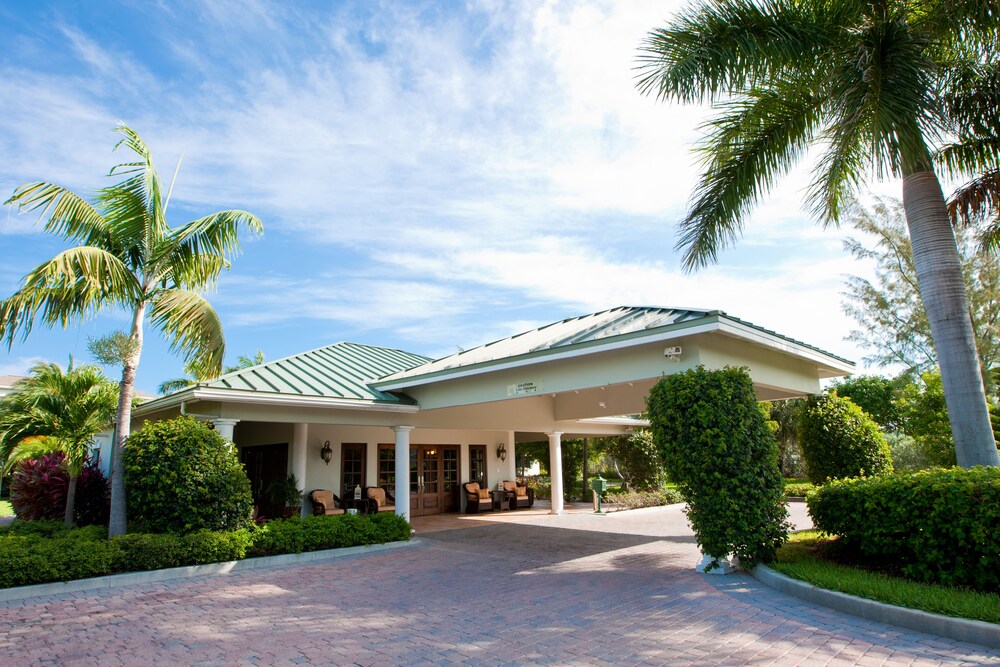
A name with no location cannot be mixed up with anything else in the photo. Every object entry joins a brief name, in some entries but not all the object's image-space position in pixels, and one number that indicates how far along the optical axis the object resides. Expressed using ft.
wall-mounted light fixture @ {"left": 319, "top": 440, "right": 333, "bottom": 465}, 48.29
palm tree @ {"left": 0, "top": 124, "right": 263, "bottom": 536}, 28.53
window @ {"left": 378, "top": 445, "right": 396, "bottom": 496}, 53.57
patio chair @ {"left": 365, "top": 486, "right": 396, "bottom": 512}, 48.67
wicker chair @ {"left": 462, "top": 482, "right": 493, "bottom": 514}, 58.80
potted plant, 42.75
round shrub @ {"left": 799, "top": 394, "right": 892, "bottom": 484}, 36.91
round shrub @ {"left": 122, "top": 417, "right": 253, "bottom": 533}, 29.53
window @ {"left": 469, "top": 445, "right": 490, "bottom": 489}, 61.72
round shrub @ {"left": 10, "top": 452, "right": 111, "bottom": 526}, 40.34
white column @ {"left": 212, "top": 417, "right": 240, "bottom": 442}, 33.45
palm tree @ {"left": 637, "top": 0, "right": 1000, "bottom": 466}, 23.65
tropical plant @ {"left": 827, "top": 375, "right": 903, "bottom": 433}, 107.45
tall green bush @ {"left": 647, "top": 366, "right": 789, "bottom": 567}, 24.29
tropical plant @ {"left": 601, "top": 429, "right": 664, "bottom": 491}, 68.90
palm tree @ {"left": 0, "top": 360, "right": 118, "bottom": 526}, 37.86
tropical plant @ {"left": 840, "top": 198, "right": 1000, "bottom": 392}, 82.58
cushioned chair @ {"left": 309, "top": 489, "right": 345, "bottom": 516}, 43.89
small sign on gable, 32.94
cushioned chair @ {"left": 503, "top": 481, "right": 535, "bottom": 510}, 62.75
